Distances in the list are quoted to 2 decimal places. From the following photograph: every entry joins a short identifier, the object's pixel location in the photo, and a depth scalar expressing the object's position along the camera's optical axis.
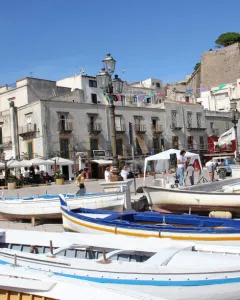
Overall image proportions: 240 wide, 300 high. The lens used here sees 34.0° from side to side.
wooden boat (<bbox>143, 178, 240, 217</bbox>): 12.69
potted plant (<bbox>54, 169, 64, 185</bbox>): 29.34
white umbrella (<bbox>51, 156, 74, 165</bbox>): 32.69
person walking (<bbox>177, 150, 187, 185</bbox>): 17.09
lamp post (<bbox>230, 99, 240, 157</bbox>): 21.42
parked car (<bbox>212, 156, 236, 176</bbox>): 30.81
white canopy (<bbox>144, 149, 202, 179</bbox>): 20.86
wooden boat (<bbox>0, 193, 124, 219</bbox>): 12.14
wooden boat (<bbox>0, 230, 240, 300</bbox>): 4.52
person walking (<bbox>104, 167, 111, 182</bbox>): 17.95
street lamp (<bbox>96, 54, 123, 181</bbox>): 13.75
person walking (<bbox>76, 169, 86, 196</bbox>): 14.61
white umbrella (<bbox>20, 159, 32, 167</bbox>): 30.75
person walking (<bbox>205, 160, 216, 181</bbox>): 20.31
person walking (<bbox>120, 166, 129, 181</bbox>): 18.53
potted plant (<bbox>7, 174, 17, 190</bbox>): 26.75
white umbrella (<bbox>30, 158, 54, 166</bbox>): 30.80
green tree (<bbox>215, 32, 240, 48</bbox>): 77.31
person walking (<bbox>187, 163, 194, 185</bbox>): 18.33
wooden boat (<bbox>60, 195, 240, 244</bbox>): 6.99
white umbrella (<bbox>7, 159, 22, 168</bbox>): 30.42
